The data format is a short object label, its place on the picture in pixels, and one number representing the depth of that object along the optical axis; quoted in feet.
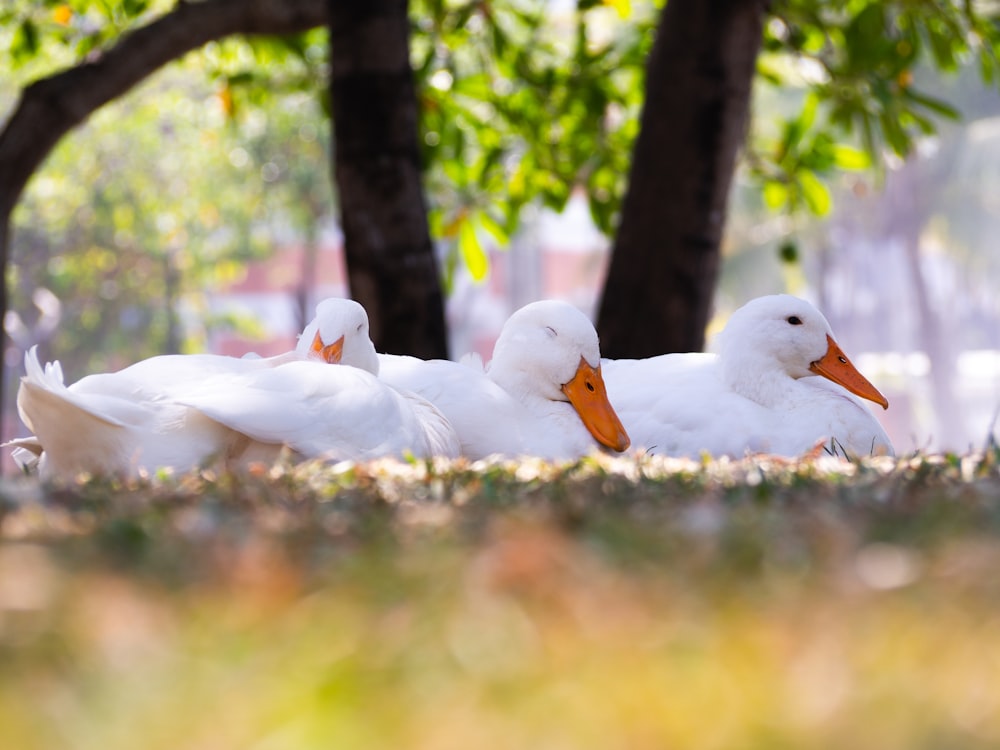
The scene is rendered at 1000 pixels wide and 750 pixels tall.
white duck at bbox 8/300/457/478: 29.73
